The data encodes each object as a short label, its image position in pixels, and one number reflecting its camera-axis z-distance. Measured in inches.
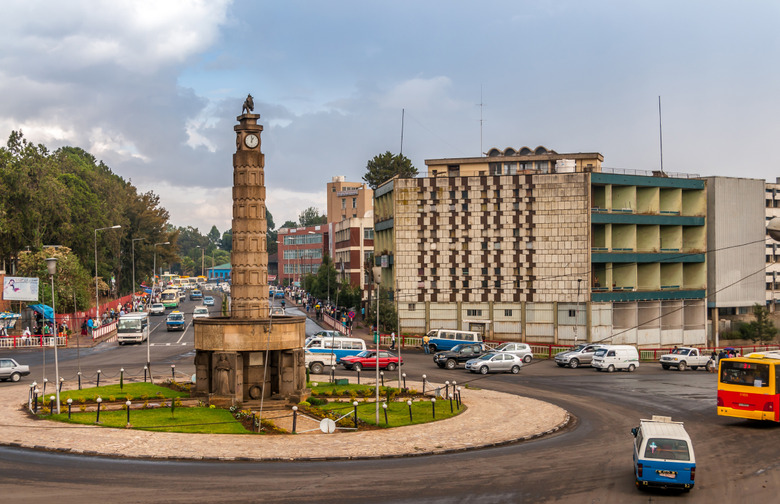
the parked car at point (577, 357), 2383.1
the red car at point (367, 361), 2196.1
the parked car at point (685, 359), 2391.7
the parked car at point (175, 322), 3324.3
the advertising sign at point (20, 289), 2608.3
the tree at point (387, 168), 5595.5
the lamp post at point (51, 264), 1355.2
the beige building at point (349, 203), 6008.9
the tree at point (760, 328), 3737.7
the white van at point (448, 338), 2635.3
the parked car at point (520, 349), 2405.3
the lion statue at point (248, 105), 1604.3
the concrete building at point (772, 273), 4416.8
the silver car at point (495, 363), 2139.5
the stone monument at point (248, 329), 1469.0
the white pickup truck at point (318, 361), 2102.6
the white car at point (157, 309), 4225.1
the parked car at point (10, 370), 1867.6
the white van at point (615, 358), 2308.1
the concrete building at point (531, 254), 3257.9
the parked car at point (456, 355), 2284.7
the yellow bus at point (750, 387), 1328.7
